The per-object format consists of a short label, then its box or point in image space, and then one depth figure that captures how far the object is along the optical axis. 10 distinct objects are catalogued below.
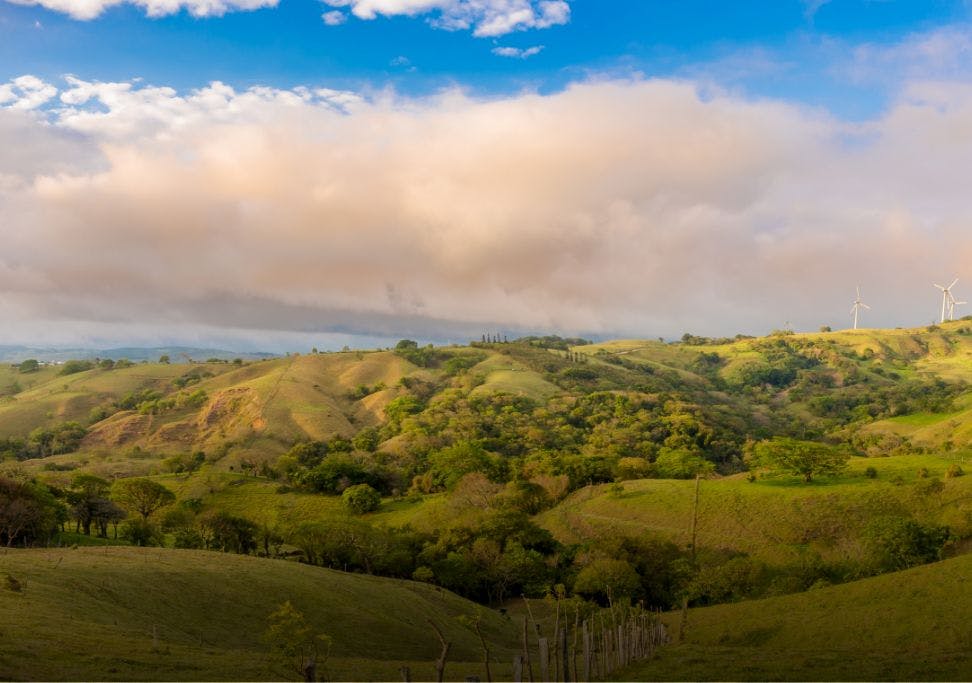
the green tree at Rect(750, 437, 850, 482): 126.31
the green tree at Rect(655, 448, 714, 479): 153.31
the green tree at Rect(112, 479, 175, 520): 127.75
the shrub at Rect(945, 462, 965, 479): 112.25
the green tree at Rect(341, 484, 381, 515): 145.00
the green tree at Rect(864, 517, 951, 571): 79.00
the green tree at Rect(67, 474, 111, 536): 112.06
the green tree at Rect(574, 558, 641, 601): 85.56
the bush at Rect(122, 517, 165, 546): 101.56
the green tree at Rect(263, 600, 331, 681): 32.41
